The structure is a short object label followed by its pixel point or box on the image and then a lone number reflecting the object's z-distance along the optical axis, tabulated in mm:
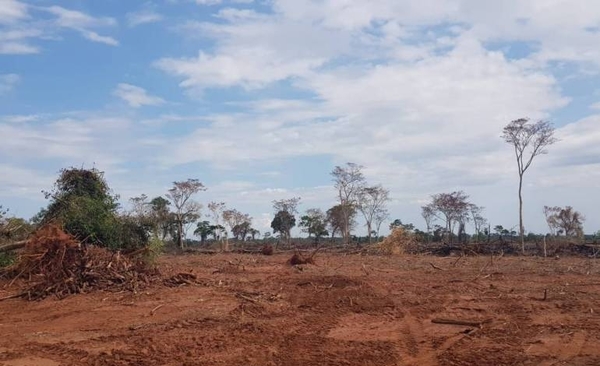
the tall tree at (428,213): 54000
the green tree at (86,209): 16609
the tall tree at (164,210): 42250
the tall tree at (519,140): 34219
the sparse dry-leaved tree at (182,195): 46406
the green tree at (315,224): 57438
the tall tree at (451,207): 49844
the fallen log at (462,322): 9823
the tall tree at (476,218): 51112
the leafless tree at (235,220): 53203
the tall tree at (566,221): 51031
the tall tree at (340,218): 54031
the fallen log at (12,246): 15008
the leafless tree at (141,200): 39888
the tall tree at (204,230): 54631
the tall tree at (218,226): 49156
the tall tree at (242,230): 57906
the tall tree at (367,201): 52031
